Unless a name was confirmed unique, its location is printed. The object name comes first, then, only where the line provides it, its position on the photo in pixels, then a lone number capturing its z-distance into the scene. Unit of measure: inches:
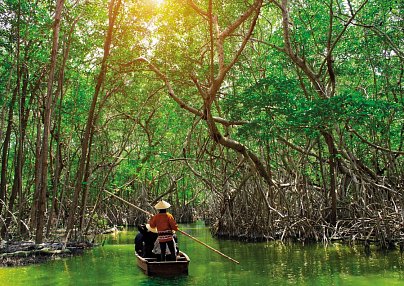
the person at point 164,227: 318.0
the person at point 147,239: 350.3
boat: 302.0
